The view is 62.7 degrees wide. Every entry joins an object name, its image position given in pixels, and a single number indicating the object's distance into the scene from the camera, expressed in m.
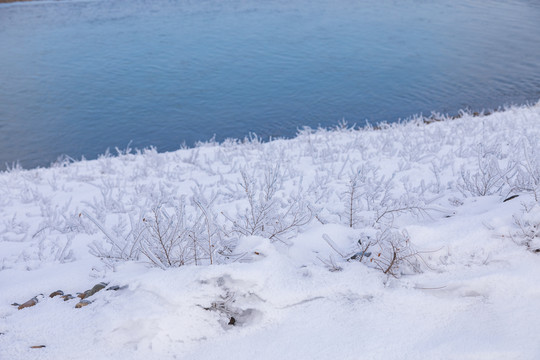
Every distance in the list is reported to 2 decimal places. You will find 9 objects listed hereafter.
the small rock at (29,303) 3.21
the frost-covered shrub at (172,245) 3.37
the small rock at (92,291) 3.20
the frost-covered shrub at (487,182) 5.00
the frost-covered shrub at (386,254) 3.19
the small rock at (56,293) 3.36
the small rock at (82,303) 3.01
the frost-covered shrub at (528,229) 3.15
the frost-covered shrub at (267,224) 3.78
